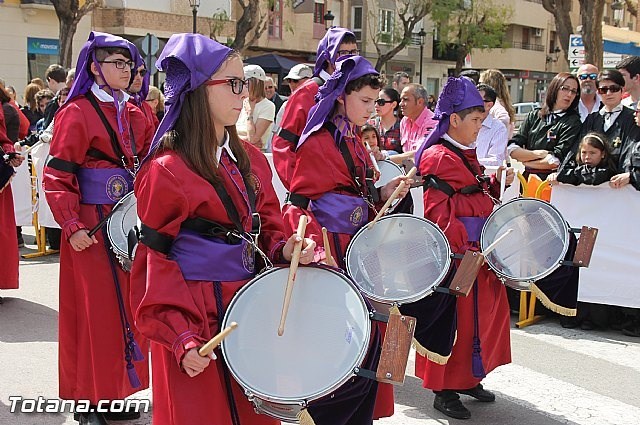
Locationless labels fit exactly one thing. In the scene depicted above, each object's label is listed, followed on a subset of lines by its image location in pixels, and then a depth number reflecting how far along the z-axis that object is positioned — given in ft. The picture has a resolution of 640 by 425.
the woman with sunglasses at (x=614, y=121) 23.12
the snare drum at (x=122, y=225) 14.26
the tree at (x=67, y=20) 74.33
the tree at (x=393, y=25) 140.46
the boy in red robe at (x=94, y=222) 14.80
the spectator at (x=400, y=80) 39.82
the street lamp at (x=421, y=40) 142.19
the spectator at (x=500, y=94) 27.31
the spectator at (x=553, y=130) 24.99
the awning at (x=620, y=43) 81.32
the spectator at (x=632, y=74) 26.96
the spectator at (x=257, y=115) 29.09
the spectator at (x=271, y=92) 37.24
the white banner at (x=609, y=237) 22.90
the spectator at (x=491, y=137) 25.48
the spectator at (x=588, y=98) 25.53
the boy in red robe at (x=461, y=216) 16.06
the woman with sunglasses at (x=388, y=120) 30.09
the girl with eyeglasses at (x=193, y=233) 9.81
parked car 123.65
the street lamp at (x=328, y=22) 107.76
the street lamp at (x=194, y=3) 80.69
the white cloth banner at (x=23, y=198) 33.99
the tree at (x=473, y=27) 159.43
